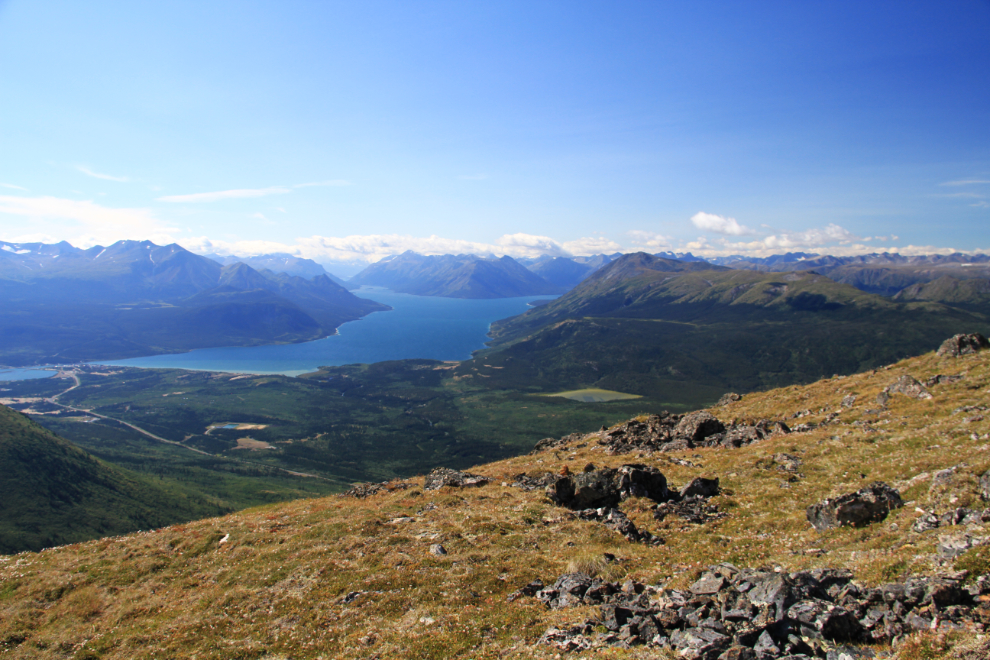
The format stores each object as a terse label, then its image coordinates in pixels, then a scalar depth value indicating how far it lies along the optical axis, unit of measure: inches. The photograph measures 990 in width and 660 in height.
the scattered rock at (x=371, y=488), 1706.4
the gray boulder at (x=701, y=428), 1867.6
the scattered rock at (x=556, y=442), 2615.4
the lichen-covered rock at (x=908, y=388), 1473.9
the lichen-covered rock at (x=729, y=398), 2645.2
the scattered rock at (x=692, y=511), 1056.6
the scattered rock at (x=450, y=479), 1577.3
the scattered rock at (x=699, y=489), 1175.0
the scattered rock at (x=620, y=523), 994.1
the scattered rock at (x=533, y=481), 1496.1
